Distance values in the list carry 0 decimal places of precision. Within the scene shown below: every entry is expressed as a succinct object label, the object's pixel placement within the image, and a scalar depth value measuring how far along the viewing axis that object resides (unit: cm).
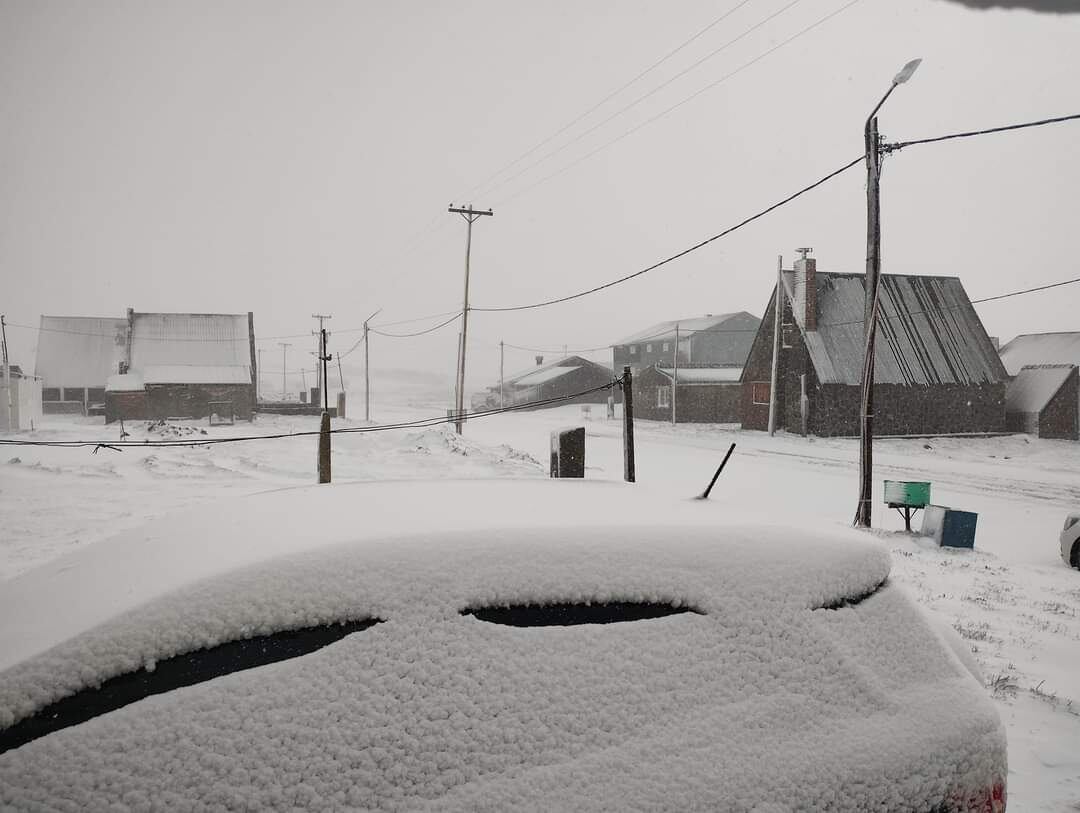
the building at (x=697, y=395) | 3750
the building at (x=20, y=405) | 2639
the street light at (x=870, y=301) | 1003
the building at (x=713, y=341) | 6247
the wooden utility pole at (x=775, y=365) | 2702
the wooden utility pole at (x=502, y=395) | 6089
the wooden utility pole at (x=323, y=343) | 1665
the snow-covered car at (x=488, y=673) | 135
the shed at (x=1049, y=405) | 2722
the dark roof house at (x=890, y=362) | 2633
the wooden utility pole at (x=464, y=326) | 2652
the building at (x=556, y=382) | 5694
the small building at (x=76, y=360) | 3991
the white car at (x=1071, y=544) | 783
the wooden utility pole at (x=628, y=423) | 1043
